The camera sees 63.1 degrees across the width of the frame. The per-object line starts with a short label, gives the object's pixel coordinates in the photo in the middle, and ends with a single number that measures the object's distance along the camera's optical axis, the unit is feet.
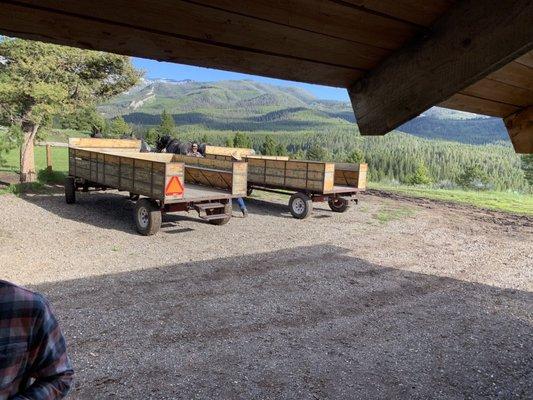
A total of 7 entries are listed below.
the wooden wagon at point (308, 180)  38.89
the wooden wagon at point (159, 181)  29.19
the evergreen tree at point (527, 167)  144.97
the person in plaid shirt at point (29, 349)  4.74
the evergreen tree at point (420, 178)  248.52
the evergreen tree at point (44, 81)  44.39
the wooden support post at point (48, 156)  53.23
